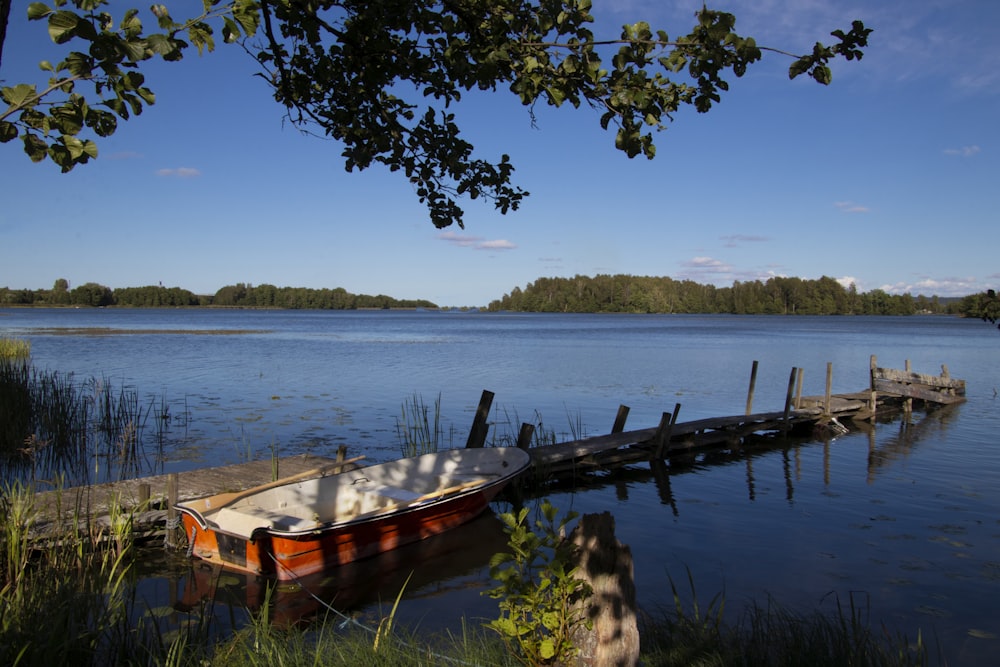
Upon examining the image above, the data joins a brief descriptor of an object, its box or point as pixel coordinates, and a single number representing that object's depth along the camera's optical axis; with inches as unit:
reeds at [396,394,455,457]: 575.7
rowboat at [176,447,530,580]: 332.8
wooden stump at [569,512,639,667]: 153.7
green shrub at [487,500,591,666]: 156.3
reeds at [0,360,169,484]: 514.2
